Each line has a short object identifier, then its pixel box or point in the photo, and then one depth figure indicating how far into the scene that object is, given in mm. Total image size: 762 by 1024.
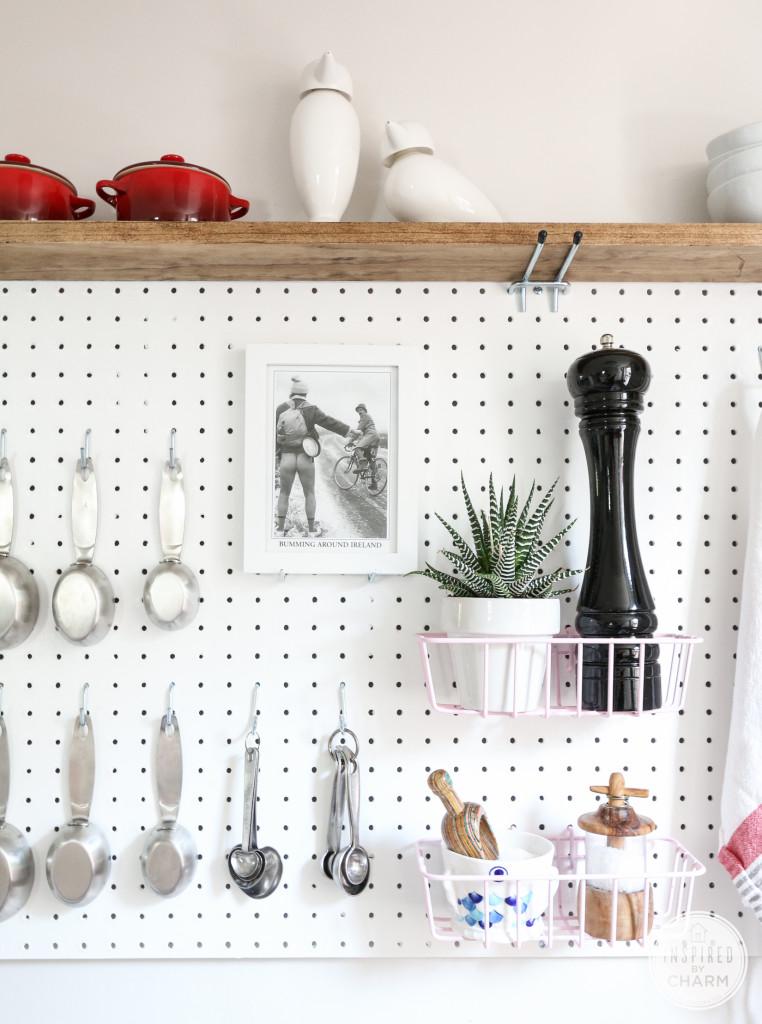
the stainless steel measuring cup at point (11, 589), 913
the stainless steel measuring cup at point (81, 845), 896
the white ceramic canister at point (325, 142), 884
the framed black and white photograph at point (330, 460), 929
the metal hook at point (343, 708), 929
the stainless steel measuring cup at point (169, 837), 897
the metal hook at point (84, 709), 928
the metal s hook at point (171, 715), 926
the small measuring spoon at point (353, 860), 896
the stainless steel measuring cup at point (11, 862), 895
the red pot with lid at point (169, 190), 848
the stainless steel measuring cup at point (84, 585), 913
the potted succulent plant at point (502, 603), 804
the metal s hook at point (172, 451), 949
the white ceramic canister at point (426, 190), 880
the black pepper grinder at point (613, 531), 818
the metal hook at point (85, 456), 949
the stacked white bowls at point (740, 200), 868
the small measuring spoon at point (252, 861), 901
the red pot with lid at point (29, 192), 848
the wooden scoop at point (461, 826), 827
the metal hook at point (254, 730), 929
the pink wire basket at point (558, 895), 800
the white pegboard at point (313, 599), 921
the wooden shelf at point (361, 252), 829
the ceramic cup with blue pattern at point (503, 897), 795
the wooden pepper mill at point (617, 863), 828
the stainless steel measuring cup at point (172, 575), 919
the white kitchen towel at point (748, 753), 833
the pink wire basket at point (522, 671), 806
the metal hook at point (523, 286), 901
